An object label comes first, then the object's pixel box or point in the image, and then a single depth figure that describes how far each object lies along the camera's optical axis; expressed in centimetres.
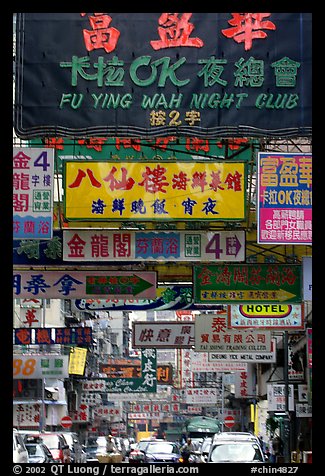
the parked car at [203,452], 2750
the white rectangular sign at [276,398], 3388
